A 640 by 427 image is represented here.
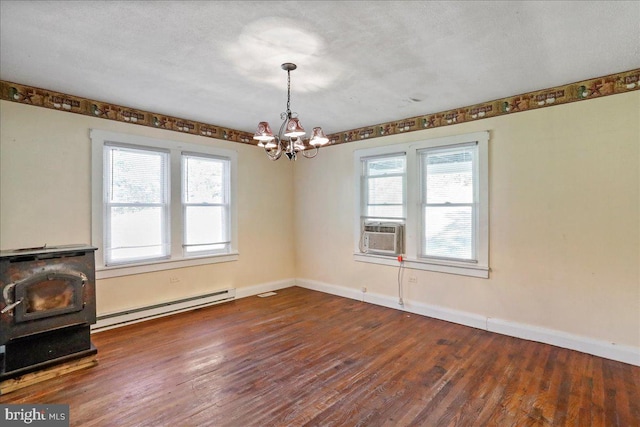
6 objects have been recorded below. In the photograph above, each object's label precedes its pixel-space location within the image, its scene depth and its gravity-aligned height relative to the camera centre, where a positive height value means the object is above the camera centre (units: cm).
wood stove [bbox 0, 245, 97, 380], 269 -85
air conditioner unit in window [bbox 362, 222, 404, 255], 472 -41
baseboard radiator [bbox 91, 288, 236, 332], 391 -133
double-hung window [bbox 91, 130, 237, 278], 394 +9
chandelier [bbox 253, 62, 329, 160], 270 +64
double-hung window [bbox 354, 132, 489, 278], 403 +17
